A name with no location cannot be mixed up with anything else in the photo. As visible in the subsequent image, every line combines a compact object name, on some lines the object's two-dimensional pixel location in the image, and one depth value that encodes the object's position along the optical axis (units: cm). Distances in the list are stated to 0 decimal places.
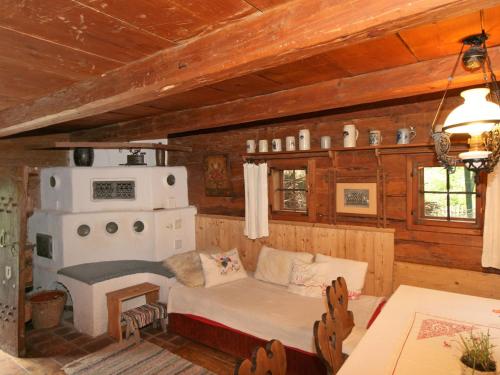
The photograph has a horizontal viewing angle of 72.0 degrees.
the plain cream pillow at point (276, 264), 383
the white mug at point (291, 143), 391
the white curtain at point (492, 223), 285
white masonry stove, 439
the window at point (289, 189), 403
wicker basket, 399
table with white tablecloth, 166
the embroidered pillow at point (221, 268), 392
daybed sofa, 283
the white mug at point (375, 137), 337
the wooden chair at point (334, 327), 166
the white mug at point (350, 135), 348
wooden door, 345
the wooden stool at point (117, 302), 365
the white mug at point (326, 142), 366
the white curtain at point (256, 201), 414
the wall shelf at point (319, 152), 321
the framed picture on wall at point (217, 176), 465
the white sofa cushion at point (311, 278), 347
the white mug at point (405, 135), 322
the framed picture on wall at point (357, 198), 354
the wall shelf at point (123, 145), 438
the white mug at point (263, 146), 414
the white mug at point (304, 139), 377
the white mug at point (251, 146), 425
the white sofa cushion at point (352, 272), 341
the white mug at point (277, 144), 404
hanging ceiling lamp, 165
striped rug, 309
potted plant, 153
